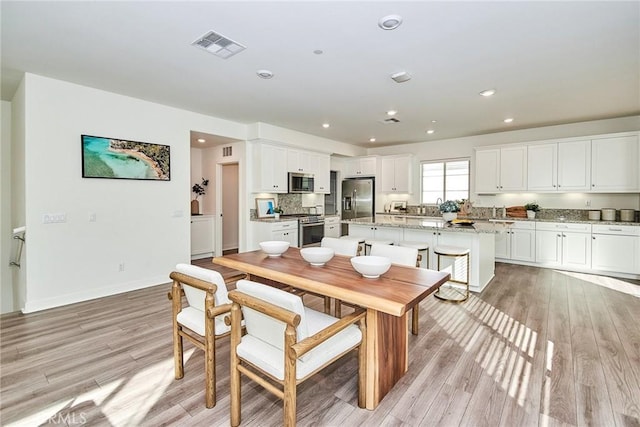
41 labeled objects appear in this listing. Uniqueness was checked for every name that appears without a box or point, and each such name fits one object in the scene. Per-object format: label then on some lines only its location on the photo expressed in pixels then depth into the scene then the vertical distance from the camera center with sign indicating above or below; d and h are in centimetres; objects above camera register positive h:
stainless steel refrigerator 777 +27
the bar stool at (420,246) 418 -52
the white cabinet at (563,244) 516 -64
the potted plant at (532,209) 583 -1
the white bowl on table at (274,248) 278 -36
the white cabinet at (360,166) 777 +111
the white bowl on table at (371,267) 206 -40
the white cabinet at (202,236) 637 -60
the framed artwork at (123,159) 387 +68
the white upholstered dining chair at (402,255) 278 -44
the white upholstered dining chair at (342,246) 314 -40
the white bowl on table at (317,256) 243 -38
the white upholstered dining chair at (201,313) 187 -72
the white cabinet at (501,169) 591 +79
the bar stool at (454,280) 389 -97
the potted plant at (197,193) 675 +35
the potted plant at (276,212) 603 -7
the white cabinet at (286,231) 563 -44
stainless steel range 612 -45
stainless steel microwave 625 +55
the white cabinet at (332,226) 699 -43
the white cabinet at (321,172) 684 +85
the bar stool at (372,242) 453 -51
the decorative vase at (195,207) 672 +3
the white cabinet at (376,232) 480 -39
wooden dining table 177 -51
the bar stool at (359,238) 469 -47
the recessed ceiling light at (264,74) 331 +150
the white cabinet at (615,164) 494 +74
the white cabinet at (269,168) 568 +78
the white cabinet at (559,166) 534 +77
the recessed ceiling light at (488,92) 388 +151
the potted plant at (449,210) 471 -3
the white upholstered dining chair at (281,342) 150 -77
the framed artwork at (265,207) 594 +3
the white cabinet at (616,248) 475 -65
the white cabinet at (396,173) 735 +86
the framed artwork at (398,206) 759 +6
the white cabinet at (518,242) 567 -65
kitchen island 415 -43
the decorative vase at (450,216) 471 -12
